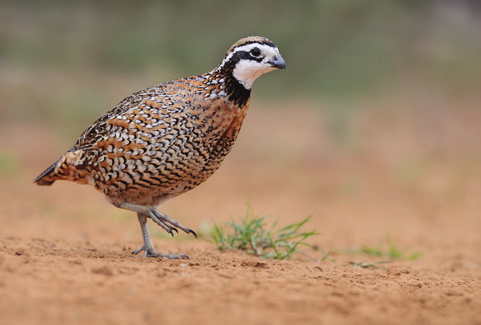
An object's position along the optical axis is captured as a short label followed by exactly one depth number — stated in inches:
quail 383.9
